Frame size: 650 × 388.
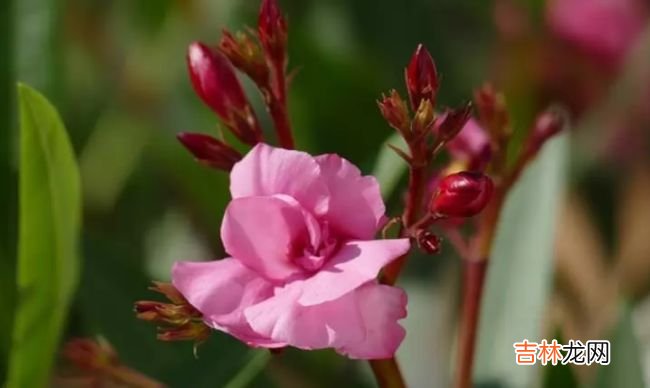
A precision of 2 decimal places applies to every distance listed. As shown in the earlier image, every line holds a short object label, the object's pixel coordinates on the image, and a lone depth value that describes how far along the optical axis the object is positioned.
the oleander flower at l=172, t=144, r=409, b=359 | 0.69
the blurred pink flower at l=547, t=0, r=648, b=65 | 1.11
